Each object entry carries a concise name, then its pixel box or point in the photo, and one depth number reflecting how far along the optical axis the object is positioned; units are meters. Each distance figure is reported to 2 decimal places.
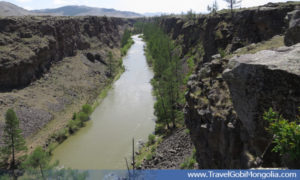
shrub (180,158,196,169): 19.58
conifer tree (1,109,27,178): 23.59
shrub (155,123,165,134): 31.79
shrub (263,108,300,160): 6.82
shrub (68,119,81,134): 34.06
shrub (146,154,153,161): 24.78
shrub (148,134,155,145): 29.34
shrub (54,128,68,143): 31.88
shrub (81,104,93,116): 37.66
